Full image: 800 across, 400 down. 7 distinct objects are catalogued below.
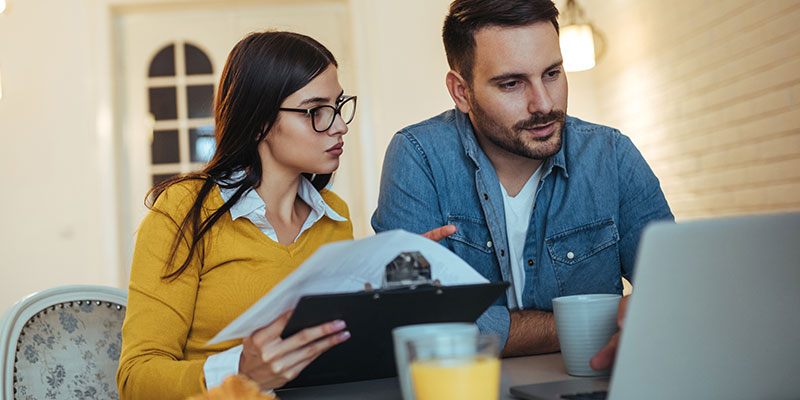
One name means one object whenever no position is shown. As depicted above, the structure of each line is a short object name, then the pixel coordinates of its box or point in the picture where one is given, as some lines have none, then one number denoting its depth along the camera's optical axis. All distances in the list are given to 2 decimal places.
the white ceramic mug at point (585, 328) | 0.91
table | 0.89
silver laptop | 0.63
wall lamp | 3.08
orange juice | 0.62
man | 1.46
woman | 1.16
